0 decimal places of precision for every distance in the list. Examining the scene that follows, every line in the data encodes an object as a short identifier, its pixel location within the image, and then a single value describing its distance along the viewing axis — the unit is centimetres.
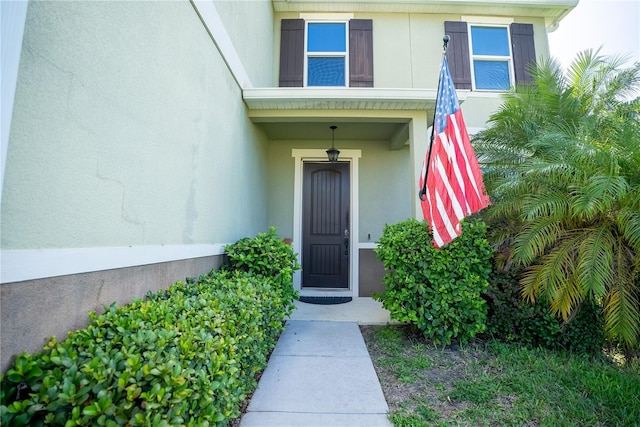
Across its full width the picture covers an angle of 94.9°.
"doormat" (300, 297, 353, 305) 500
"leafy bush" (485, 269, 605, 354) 333
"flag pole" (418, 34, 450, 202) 336
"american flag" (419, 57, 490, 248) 294
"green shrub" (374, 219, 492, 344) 322
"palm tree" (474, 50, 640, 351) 272
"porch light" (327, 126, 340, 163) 538
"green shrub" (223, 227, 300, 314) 344
